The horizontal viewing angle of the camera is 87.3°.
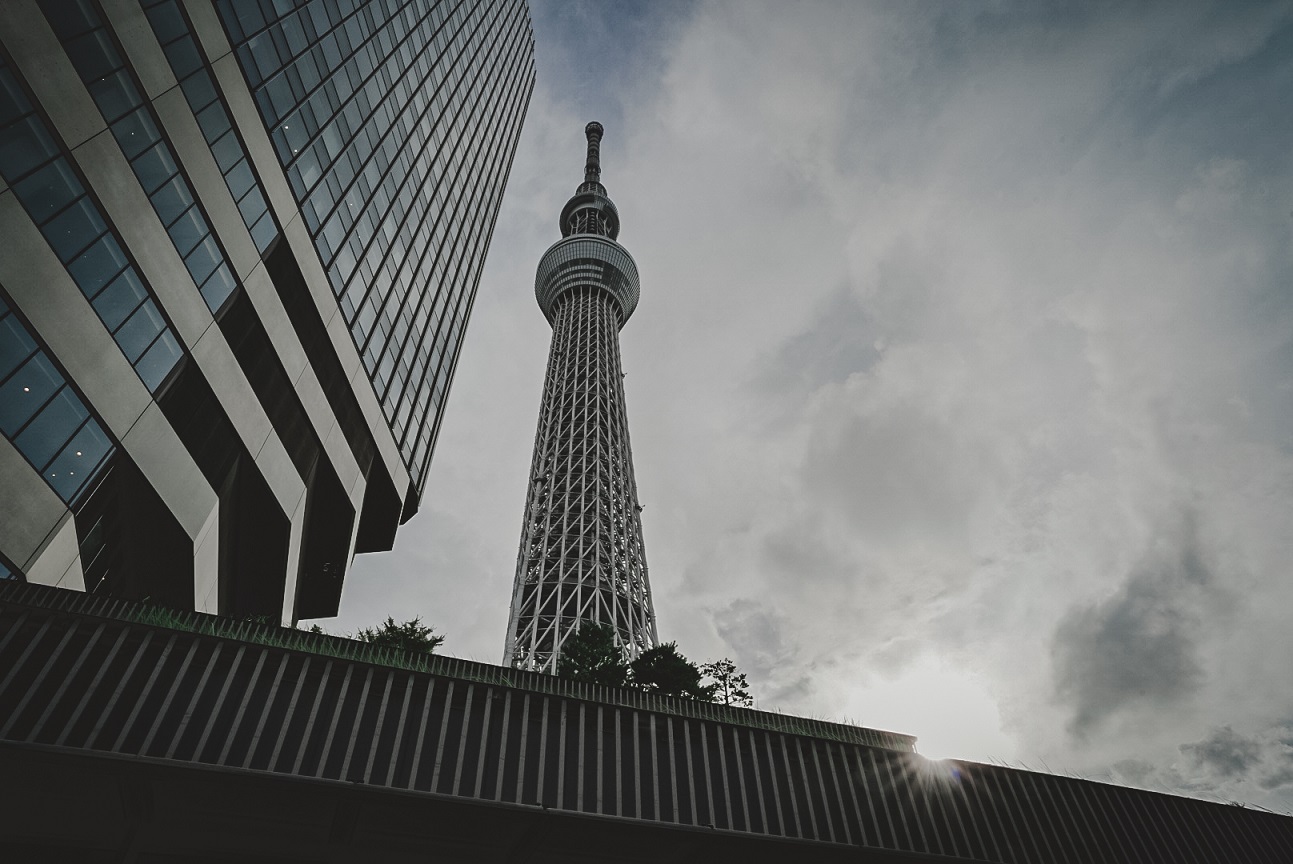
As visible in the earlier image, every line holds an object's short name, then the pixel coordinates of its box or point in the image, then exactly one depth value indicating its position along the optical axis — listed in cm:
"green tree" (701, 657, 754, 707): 2259
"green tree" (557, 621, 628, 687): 2131
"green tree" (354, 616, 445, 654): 1852
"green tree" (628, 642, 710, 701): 2241
